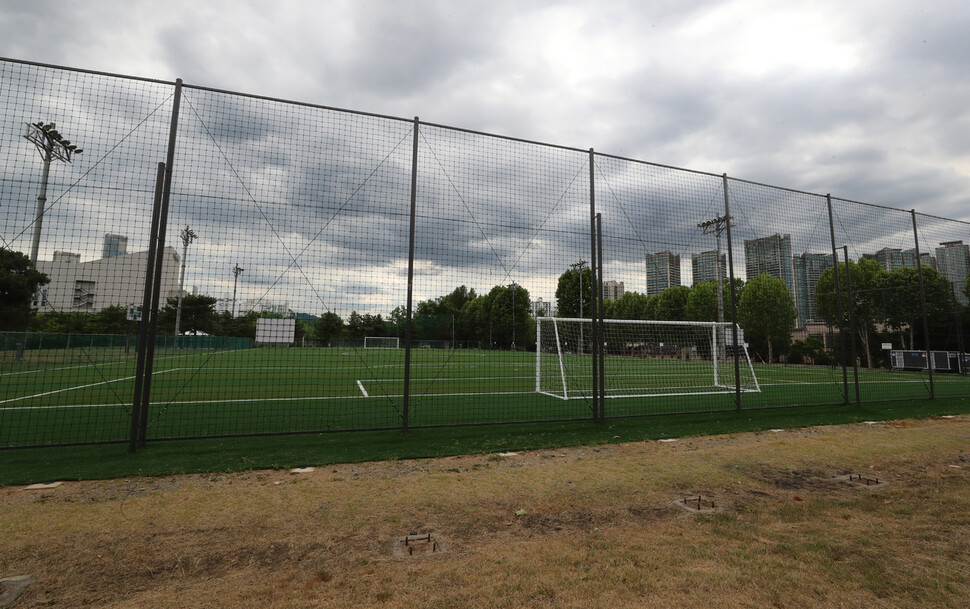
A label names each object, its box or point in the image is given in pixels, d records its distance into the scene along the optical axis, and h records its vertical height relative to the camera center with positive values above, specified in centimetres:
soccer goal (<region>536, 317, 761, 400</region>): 1197 -32
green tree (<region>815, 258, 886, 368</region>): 1480 +237
